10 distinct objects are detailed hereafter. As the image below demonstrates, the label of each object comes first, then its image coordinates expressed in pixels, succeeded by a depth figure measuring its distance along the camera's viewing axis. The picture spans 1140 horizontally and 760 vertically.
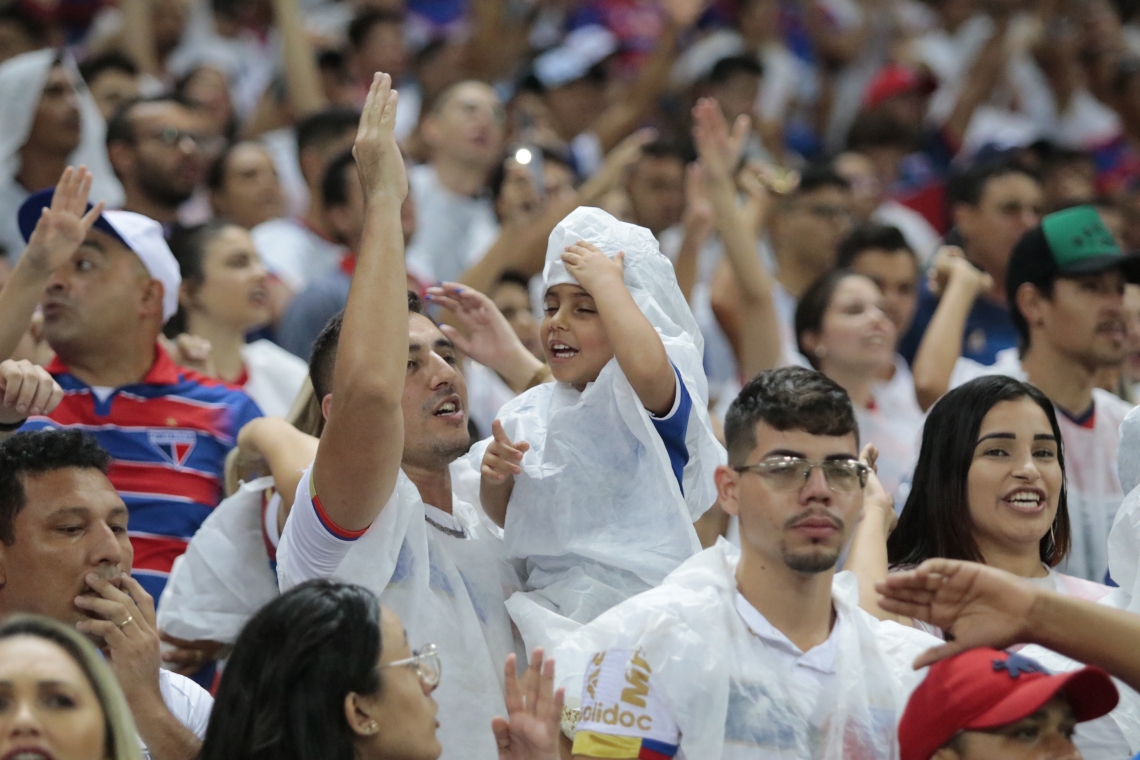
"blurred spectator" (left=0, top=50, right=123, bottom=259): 13.74
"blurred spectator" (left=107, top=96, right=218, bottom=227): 13.66
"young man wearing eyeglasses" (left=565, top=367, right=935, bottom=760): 6.10
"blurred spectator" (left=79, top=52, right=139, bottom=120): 15.95
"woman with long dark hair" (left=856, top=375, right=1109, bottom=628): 8.02
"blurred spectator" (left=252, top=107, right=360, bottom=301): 13.99
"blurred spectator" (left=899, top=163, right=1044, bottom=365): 14.20
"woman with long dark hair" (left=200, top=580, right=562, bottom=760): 5.55
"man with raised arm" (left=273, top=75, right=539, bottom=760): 6.79
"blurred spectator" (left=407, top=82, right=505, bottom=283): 15.35
